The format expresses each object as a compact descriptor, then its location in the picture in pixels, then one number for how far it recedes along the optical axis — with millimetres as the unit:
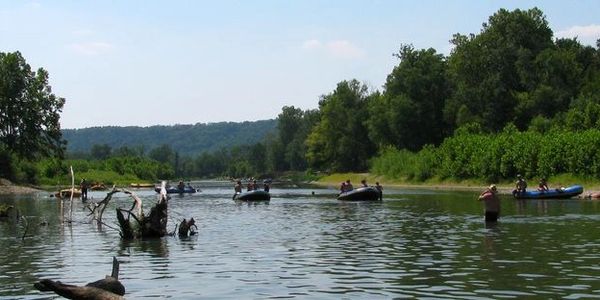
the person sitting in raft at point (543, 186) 63906
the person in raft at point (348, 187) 72888
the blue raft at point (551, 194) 63125
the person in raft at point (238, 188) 79019
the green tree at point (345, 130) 159875
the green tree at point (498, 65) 116562
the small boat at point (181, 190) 101019
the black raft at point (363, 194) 68938
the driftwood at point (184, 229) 35875
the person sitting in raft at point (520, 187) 62562
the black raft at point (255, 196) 73688
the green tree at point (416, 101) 132875
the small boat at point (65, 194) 83488
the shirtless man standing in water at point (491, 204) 38562
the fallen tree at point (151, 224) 34781
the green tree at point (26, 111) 116750
